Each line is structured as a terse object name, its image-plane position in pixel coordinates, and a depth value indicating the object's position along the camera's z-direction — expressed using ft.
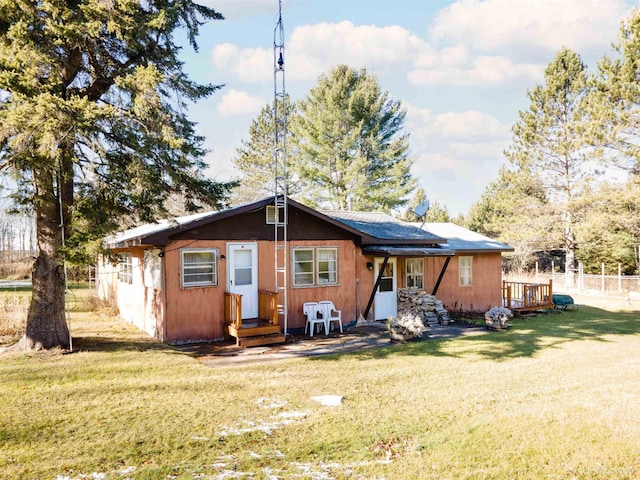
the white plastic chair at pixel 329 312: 39.50
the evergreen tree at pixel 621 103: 61.72
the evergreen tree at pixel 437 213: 124.57
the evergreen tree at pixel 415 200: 124.47
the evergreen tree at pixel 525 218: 87.92
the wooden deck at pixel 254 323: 33.35
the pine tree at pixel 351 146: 94.22
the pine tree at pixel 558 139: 82.58
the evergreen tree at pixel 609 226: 69.35
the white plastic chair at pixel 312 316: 38.65
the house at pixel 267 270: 34.32
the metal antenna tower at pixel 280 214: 35.09
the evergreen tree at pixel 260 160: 105.70
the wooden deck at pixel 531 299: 52.47
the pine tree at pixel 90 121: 24.81
